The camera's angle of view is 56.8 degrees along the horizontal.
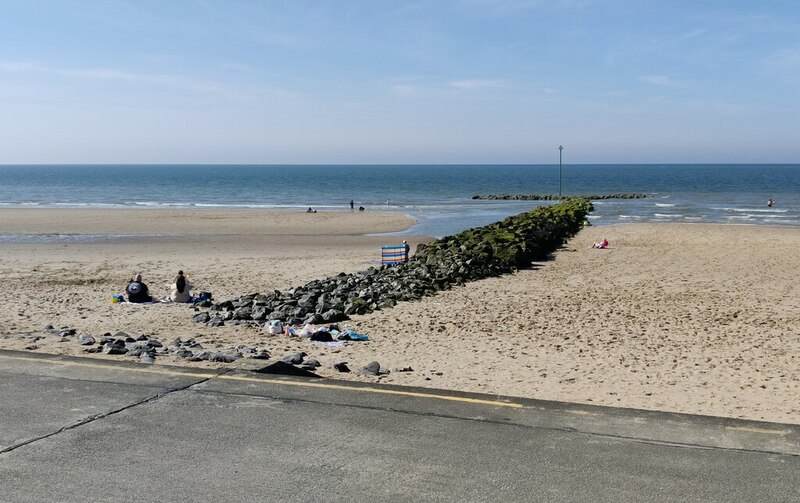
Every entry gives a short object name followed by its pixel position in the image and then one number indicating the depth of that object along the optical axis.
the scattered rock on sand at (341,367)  9.37
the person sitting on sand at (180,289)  16.36
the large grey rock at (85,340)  9.90
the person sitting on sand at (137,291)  16.31
